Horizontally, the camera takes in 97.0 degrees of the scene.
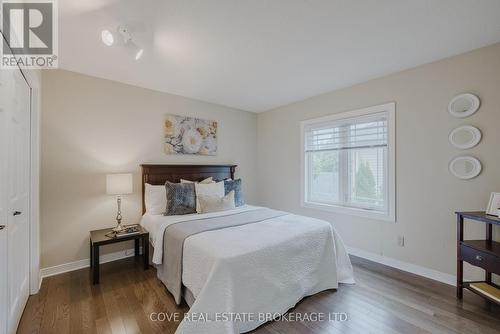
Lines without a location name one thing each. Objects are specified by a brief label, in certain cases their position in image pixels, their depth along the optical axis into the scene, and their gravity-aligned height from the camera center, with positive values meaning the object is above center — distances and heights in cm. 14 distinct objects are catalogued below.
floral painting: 348 +52
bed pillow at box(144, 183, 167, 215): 297 -45
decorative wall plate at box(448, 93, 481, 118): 223 +64
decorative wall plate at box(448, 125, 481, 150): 223 +31
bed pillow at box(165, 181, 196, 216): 288 -43
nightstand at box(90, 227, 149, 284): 236 -83
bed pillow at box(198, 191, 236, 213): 295 -50
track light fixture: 182 +113
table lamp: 266 -23
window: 289 +6
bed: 156 -84
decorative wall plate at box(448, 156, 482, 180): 222 -1
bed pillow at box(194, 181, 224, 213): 309 -34
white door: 150 -19
